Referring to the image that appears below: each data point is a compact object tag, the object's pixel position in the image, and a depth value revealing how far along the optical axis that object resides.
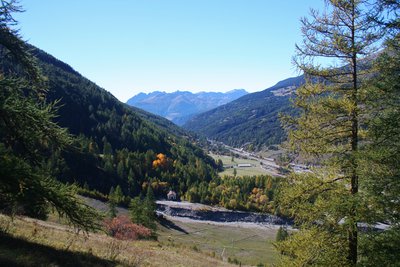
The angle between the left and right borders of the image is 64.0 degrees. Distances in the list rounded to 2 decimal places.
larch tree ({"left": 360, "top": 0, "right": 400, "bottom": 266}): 10.90
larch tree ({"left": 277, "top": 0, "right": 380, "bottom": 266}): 13.16
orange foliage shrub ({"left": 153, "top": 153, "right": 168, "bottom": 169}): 166.18
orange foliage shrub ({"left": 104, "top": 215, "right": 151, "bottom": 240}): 49.33
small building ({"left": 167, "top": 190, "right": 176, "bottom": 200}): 148.88
